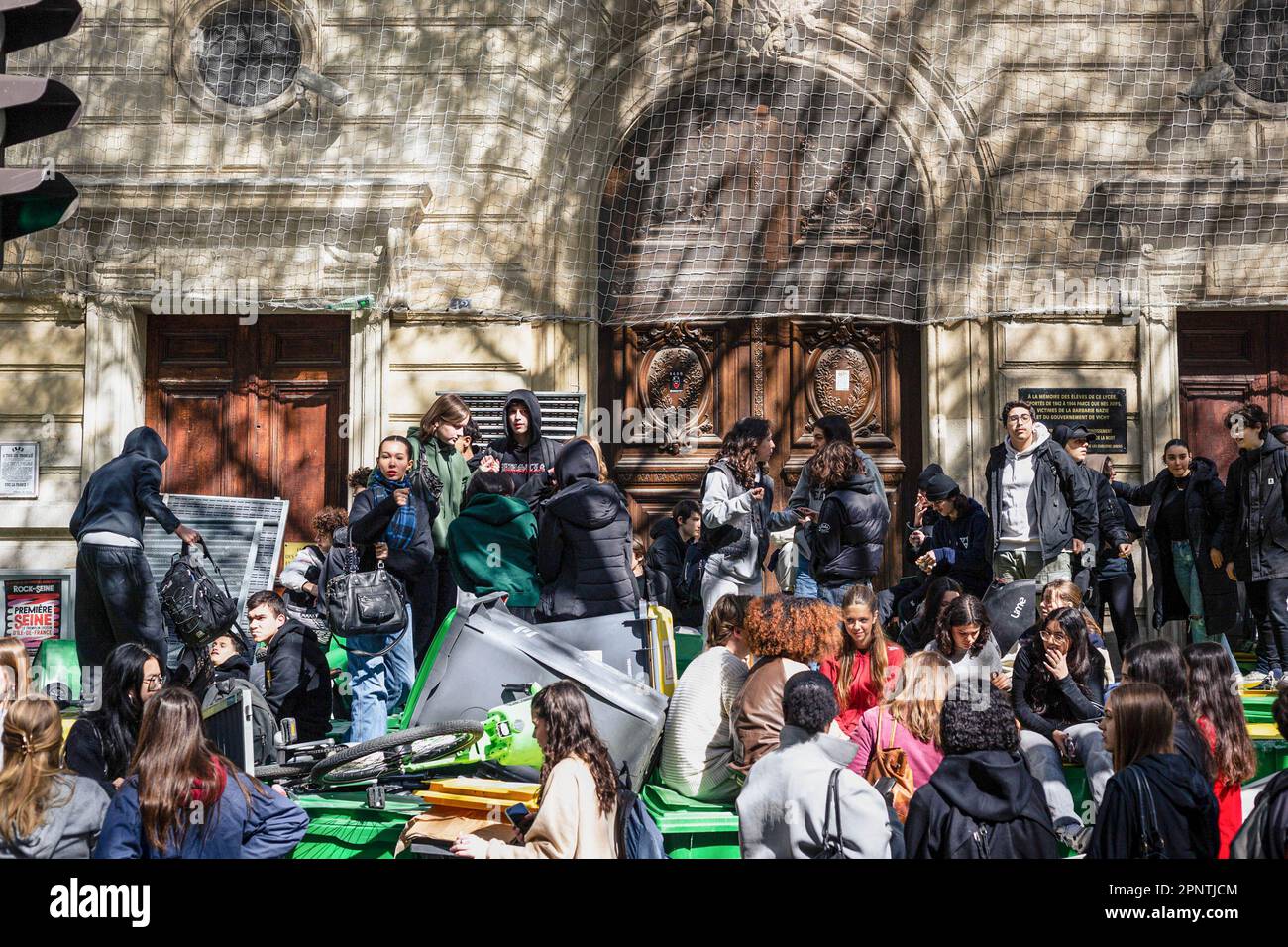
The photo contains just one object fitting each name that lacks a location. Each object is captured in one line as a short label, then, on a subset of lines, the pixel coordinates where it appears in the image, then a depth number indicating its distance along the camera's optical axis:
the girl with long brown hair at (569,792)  5.02
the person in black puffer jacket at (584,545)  7.50
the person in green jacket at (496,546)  7.81
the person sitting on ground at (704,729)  6.39
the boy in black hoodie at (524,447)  8.30
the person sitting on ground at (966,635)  6.71
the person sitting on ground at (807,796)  4.90
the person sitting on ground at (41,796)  4.99
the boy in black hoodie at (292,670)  7.52
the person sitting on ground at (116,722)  5.79
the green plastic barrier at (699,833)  6.05
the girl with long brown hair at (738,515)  8.34
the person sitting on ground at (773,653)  5.90
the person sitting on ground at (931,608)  7.58
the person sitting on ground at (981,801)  4.70
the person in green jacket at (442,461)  8.34
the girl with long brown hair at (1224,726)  5.40
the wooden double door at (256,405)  11.39
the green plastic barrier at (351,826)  6.05
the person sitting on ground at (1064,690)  6.27
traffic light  4.05
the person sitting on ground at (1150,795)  4.67
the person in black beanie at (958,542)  8.70
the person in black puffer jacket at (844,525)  8.18
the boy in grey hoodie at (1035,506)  8.61
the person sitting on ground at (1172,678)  5.15
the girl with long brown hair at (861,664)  6.59
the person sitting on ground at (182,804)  4.82
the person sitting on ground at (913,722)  5.67
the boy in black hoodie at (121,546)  8.43
